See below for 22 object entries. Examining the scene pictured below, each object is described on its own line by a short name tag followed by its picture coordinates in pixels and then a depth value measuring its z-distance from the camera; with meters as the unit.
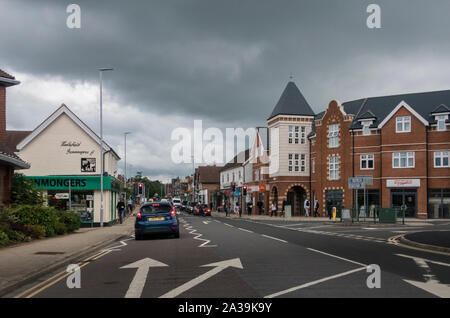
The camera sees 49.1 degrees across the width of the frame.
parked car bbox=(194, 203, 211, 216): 58.44
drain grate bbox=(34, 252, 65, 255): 14.24
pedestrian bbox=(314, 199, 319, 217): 49.30
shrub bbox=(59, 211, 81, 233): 24.28
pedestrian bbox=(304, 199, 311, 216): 48.88
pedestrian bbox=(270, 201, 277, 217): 52.09
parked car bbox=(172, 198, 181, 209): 85.79
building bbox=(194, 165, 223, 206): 104.44
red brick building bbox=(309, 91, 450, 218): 44.28
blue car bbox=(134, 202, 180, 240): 20.14
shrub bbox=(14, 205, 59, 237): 20.75
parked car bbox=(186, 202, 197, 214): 67.94
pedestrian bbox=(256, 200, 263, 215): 54.88
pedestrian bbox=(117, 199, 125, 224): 36.59
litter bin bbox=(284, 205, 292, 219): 44.81
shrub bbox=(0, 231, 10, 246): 16.47
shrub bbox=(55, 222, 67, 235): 22.48
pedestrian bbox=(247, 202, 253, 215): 54.78
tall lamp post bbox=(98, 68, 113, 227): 31.85
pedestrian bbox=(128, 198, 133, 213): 62.83
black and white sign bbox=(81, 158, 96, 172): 35.78
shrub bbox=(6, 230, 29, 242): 17.94
